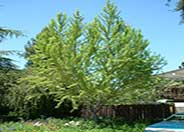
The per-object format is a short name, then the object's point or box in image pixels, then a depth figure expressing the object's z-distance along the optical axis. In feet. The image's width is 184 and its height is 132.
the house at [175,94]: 65.47
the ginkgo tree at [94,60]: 38.27
